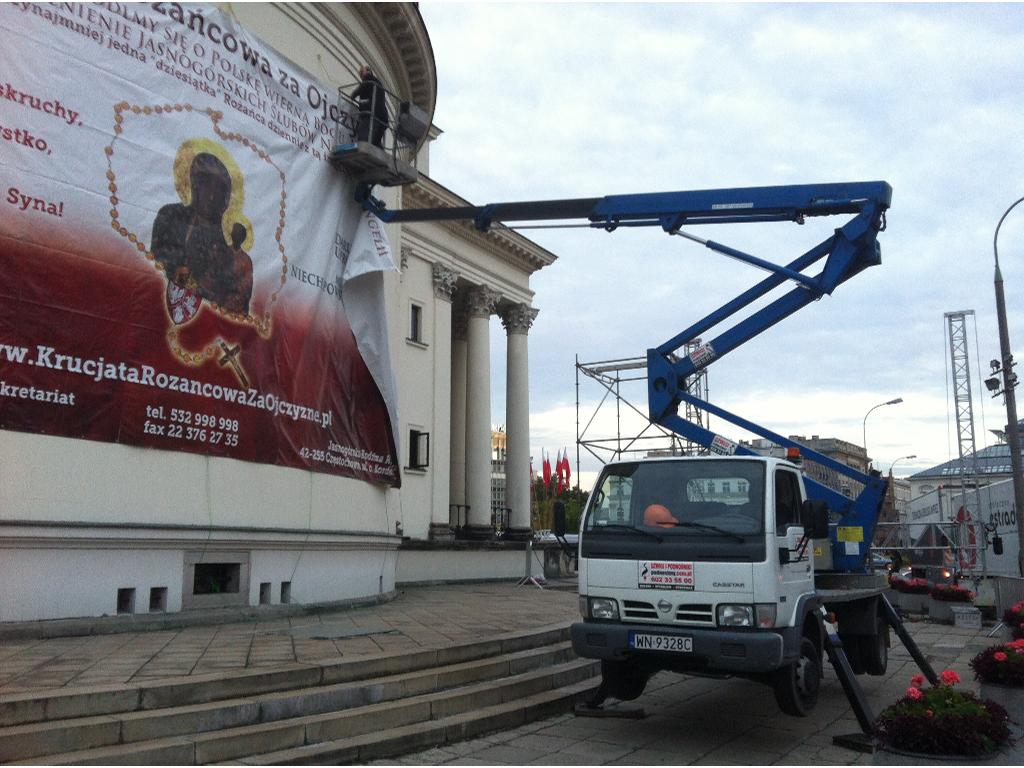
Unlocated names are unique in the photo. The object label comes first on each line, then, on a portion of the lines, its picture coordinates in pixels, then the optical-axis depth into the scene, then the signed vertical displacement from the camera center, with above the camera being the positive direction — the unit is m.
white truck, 6.75 -0.54
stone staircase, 5.48 -1.52
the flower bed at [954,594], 17.31 -1.71
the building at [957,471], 54.75 +3.02
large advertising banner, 8.88 +3.33
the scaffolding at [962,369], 41.32 +6.84
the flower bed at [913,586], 19.20 -1.74
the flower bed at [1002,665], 7.92 -1.47
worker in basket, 13.91 +6.73
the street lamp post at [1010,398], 17.86 +2.55
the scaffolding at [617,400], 28.72 +4.02
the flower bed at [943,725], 6.14 -1.58
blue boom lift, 9.45 +2.62
